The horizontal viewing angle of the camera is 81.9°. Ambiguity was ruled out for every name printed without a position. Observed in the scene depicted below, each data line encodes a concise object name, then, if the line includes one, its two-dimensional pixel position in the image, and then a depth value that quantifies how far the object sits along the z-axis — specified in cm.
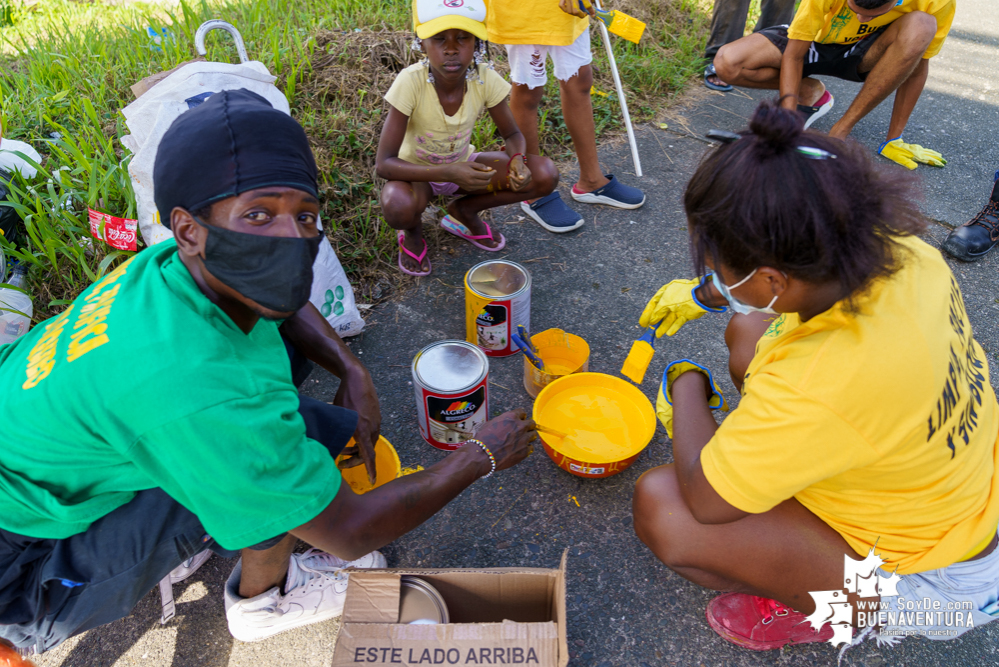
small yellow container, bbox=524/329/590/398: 246
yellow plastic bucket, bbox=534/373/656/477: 198
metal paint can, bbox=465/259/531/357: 234
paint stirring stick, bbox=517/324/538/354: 238
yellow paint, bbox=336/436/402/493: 194
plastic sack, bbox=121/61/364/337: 221
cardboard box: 132
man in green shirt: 113
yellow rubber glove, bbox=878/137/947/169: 386
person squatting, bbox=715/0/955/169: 344
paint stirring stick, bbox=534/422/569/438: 196
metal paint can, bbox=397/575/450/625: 148
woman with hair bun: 117
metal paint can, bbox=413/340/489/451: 198
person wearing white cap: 258
